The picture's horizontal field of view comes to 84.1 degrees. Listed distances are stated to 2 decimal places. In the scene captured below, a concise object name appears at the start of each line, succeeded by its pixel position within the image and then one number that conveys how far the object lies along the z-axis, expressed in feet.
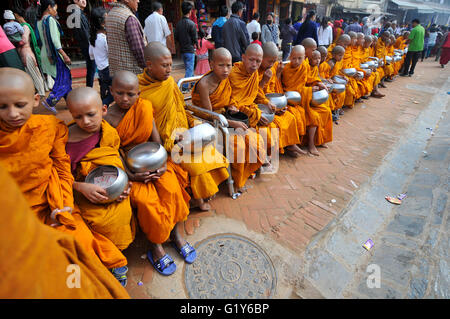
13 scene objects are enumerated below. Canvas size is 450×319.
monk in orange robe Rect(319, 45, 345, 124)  16.81
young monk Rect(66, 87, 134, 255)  6.01
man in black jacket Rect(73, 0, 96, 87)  14.14
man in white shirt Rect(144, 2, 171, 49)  16.42
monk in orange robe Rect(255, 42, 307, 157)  11.71
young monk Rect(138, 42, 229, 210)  7.86
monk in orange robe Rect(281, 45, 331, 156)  13.48
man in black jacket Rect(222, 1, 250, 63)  18.16
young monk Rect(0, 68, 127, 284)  4.96
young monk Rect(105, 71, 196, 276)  6.78
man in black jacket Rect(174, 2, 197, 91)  18.31
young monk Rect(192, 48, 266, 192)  9.91
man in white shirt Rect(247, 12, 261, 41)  24.12
